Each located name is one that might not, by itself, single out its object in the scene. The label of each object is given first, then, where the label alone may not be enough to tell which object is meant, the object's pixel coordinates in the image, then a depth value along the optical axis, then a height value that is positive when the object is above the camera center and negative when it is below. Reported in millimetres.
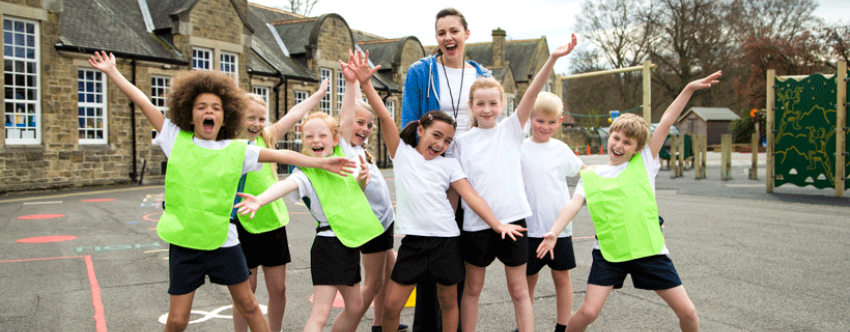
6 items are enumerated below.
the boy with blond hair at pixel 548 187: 3982 -196
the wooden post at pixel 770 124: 14453 +728
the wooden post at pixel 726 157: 19641 -26
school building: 16484 +2537
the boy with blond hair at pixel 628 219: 3496 -362
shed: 41438 +2303
